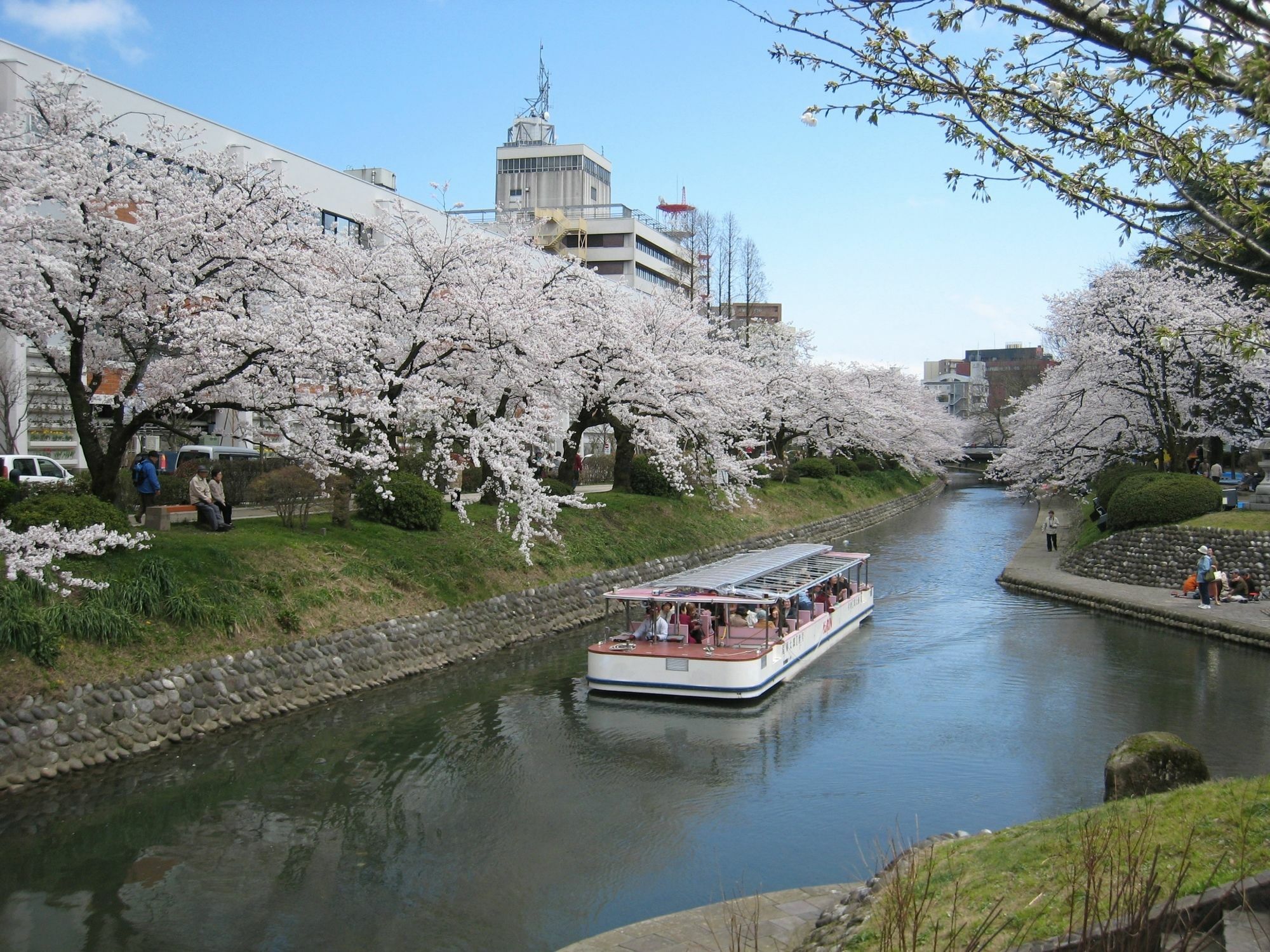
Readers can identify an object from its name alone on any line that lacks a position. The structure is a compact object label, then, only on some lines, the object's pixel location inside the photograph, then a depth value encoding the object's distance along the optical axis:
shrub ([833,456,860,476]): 59.28
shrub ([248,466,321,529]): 21.55
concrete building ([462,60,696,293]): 65.88
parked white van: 32.06
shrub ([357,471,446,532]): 23.55
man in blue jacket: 20.28
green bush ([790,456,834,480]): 53.72
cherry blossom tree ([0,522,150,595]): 13.30
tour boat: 18.38
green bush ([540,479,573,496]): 28.34
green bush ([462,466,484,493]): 32.62
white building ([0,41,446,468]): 27.77
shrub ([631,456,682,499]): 35.72
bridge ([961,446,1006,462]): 97.19
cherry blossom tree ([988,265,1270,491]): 31.91
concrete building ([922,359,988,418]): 130.50
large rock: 10.36
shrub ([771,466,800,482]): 50.69
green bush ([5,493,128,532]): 15.26
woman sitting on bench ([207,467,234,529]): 20.25
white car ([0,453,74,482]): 24.78
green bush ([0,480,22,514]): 16.66
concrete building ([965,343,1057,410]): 92.38
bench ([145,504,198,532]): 19.53
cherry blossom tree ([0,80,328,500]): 15.91
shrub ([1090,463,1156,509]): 34.88
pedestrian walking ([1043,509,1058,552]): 36.91
